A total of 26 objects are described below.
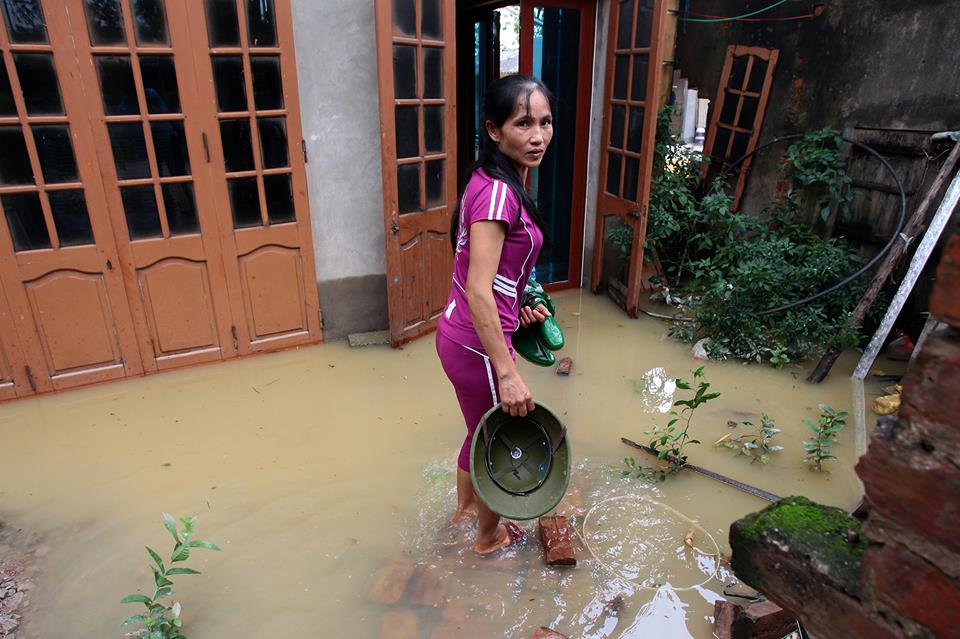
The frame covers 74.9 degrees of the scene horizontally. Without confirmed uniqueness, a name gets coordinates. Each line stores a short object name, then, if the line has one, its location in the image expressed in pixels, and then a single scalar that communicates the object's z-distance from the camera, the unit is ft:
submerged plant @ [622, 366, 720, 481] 10.76
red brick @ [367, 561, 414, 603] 8.28
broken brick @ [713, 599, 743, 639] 7.59
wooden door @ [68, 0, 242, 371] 11.99
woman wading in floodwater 6.68
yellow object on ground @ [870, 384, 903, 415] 12.23
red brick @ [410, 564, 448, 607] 8.20
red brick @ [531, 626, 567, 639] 7.40
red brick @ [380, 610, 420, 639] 7.72
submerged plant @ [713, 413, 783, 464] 11.23
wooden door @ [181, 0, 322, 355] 12.75
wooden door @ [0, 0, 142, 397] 11.51
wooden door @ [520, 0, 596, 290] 17.10
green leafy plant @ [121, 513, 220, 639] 7.37
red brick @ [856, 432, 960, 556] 3.30
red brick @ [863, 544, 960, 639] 3.44
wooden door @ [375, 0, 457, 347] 13.44
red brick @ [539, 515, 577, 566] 8.65
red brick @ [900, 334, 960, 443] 3.18
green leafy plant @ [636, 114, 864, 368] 14.89
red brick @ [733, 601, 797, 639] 7.22
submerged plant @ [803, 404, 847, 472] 10.85
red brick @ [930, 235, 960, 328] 3.05
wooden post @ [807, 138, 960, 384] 13.56
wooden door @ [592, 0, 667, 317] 15.47
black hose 14.28
